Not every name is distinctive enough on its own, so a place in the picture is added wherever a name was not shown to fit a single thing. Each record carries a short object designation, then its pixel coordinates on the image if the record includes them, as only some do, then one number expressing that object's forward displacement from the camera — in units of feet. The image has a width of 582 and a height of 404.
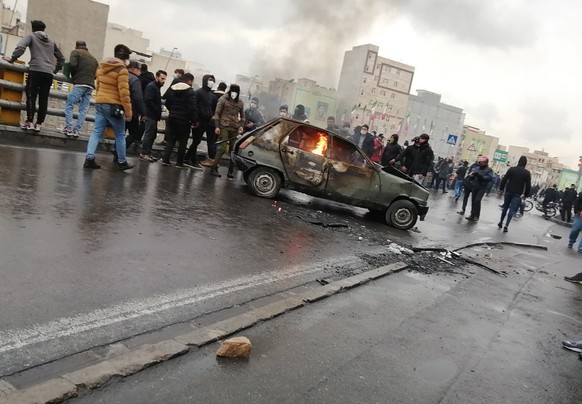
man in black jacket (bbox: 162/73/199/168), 31.71
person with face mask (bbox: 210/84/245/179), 32.89
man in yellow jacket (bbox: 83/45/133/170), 25.57
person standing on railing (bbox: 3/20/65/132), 27.96
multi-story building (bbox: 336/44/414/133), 182.09
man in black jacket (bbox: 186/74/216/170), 34.73
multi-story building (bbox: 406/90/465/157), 269.64
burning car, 28.27
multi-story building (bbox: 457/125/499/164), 343.46
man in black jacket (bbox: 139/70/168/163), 32.45
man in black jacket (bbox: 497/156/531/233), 40.98
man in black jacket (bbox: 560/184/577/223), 73.77
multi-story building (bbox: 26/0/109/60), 144.77
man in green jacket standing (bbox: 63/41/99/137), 30.63
